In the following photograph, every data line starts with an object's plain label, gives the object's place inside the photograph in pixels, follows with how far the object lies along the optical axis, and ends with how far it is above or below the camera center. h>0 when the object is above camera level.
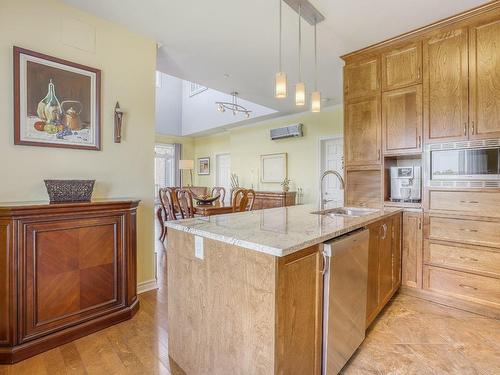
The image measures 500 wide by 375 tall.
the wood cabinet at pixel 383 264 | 1.97 -0.65
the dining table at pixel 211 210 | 3.90 -0.35
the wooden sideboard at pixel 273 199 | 5.75 -0.27
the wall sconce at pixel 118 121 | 2.52 +0.62
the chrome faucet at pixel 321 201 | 2.67 -0.15
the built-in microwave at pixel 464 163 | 2.23 +0.22
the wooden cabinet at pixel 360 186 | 3.11 +0.01
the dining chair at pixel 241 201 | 4.03 -0.22
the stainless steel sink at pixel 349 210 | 2.68 -0.25
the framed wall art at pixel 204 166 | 8.68 +0.68
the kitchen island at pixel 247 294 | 1.14 -0.53
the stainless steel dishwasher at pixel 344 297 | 1.37 -0.63
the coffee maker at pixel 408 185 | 2.82 +0.02
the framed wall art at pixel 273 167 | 6.32 +0.48
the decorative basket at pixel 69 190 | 1.99 -0.03
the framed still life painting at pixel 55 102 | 2.02 +0.69
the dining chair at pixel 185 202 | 3.99 -0.23
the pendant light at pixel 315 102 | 2.28 +0.74
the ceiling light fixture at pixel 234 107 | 4.71 +1.68
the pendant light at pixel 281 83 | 1.94 +0.76
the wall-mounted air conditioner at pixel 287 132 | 5.86 +1.25
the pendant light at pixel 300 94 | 2.07 +0.73
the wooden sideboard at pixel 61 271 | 1.69 -0.61
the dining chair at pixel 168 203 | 4.29 -0.27
